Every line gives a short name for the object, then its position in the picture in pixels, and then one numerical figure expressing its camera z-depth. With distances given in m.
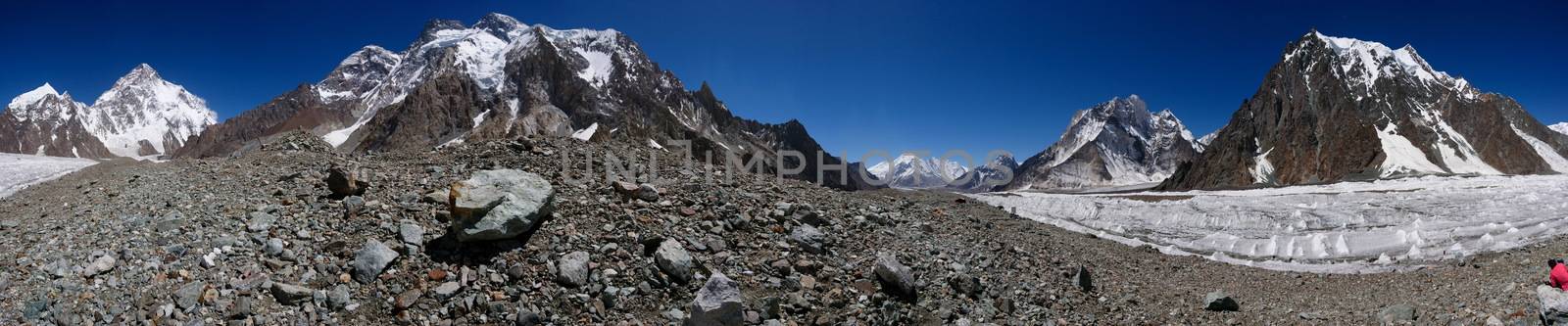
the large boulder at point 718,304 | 8.10
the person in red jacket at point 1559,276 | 9.88
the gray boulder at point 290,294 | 7.38
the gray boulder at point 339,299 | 7.54
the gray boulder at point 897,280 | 9.91
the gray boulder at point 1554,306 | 8.54
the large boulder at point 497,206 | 8.90
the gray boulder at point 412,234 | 8.97
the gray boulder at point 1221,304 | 12.41
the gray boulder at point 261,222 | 8.92
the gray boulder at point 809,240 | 10.83
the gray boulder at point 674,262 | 9.05
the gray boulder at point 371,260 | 8.12
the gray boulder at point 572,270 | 8.55
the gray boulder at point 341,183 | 10.51
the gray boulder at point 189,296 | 6.99
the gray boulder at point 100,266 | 7.17
